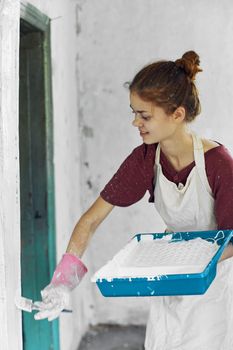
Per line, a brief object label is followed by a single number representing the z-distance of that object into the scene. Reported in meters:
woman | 2.68
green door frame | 3.35
